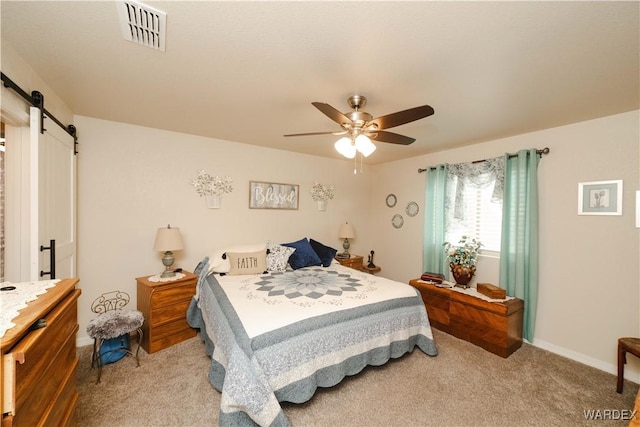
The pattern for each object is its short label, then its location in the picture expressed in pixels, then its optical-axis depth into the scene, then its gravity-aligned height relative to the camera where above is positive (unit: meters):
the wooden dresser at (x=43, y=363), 0.81 -0.59
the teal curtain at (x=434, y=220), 3.71 -0.11
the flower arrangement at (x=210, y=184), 3.31 +0.32
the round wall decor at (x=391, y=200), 4.52 +0.20
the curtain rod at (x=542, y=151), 2.80 +0.67
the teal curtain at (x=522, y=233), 2.86 -0.21
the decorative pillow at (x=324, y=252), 3.64 -0.59
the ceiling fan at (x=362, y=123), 1.77 +0.65
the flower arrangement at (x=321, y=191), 4.31 +0.32
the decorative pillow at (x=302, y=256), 3.45 -0.61
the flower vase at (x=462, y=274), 3.19 -0.75
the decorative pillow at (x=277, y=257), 3.26 -0.59
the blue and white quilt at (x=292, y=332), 1.60 -0.93
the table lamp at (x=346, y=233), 4.28 -0.36
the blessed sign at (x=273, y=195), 3.74 +0.22
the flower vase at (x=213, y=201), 3.38 +0.11
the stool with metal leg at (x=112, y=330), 2.17 -1.03
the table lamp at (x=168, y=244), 2.74 -0.37
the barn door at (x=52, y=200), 1.66 +0.05
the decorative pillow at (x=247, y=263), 2.98 -0.61
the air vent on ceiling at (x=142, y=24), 1.25 +0.94
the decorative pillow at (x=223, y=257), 2.95 -0.55
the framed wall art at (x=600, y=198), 2.40 +0.16
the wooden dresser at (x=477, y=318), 2.65 -1.15
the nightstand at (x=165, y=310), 2.57 -1.03
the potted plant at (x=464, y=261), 3.20 -0.59
